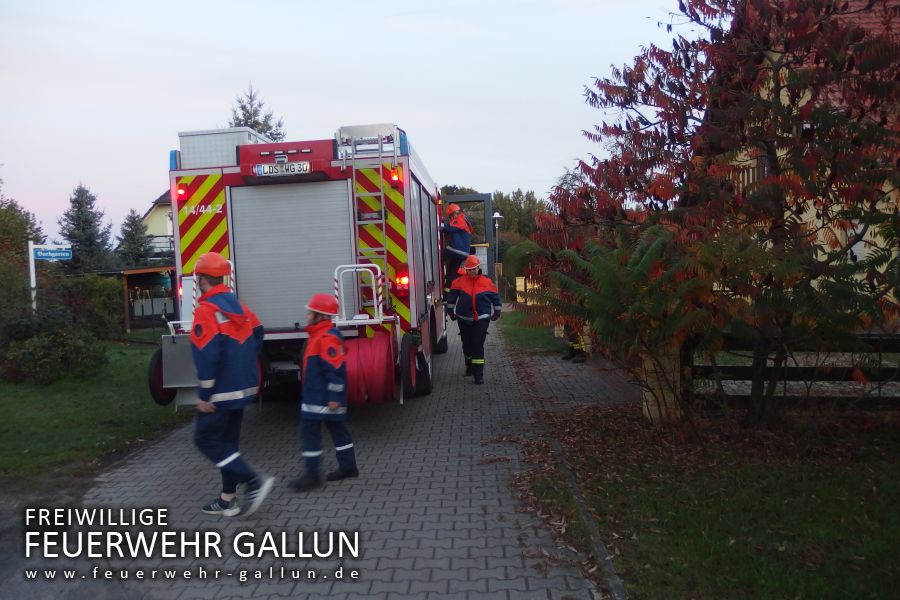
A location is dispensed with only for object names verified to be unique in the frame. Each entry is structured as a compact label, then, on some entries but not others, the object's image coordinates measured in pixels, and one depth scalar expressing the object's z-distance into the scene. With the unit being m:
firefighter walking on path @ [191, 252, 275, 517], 5.29
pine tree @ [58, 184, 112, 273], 30.83
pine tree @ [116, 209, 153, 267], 33.25
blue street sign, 13.36
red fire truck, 8.20
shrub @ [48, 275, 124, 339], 13.48
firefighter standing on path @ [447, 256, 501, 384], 10.80
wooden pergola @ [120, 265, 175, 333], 23.53
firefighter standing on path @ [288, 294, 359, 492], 5.94
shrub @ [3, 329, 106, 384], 11.18
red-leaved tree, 6.05
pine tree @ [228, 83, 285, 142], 28.61
